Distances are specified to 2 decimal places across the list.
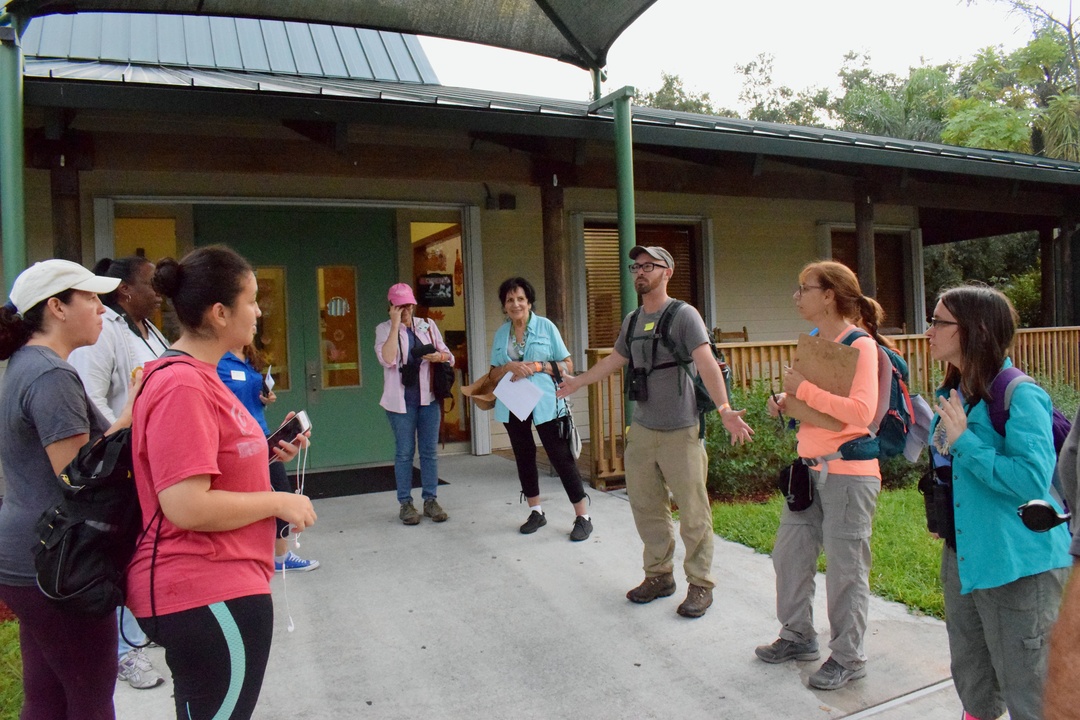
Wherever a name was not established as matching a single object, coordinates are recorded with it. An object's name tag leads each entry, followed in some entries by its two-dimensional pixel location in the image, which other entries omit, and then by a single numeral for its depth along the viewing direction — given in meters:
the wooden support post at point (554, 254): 6.75
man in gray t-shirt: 3.79
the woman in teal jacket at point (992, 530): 2.19
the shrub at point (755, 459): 6.39
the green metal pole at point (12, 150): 3.83
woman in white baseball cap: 2.00
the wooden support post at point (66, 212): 5.49
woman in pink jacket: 5.44
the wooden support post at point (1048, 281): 11.02
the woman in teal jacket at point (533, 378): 5.10
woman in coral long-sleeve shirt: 3.01
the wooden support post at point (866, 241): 8.69
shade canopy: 5.11
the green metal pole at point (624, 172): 5.82
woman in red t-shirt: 1.71
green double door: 7.29
